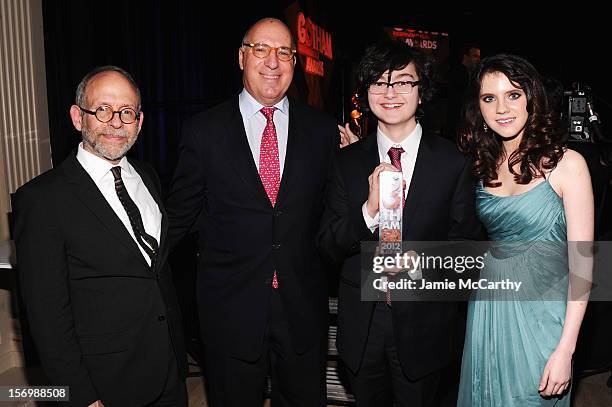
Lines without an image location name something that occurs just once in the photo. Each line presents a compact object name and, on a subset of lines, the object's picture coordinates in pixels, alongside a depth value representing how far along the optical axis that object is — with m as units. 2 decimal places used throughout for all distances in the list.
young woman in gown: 1.71
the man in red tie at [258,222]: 1.99
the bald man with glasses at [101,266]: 1.54
